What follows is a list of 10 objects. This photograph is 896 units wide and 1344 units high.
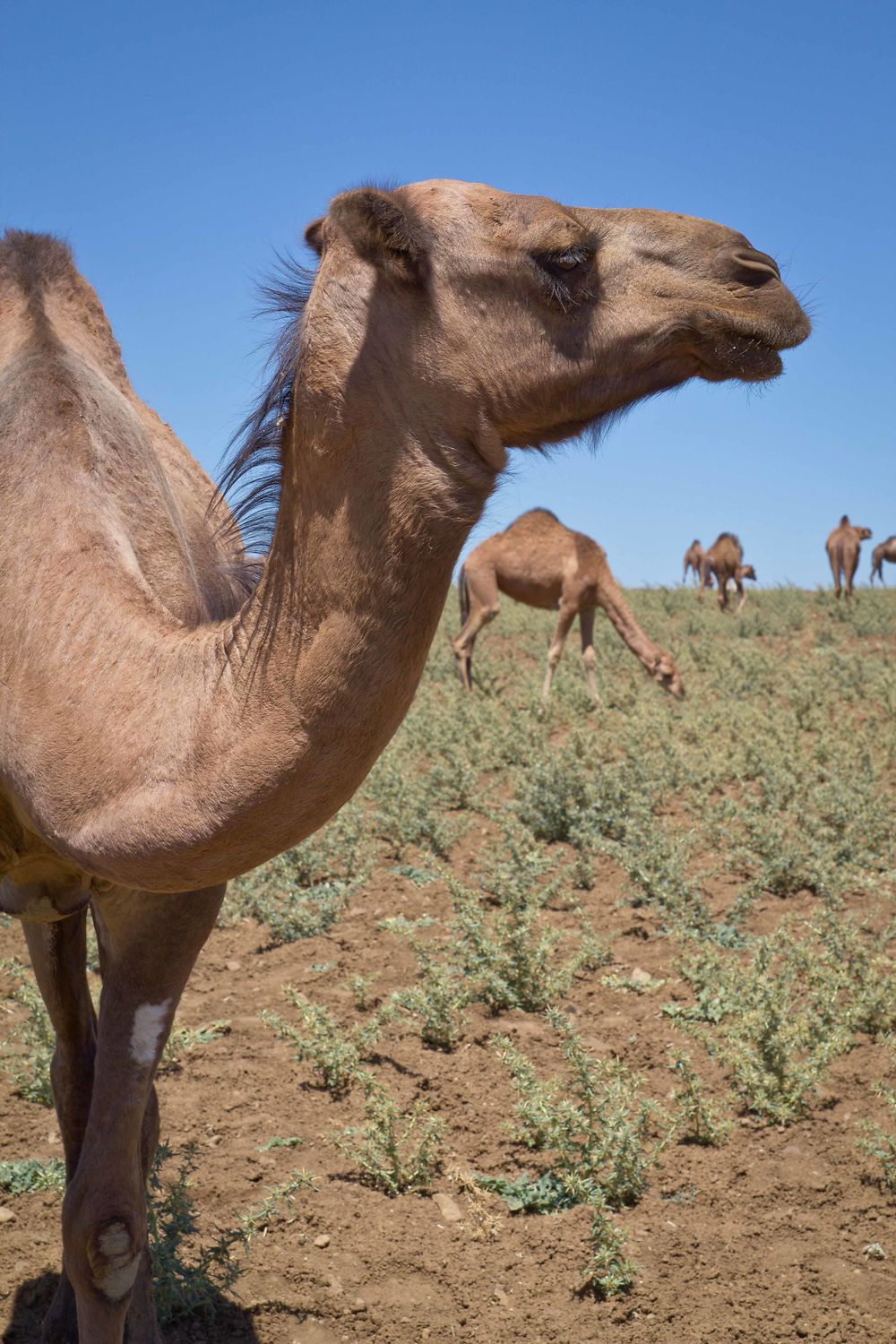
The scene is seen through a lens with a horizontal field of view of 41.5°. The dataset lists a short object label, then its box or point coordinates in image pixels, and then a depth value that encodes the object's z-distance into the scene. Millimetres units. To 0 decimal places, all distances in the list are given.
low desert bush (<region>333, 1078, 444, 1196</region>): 4148
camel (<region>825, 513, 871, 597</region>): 31542
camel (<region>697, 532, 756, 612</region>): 31781
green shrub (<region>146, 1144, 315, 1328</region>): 3506
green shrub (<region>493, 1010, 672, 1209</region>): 3998
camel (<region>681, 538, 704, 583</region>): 45562
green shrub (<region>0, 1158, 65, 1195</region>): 4125
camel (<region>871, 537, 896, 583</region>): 41000
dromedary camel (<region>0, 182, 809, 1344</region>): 2074
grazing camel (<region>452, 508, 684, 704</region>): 16844
